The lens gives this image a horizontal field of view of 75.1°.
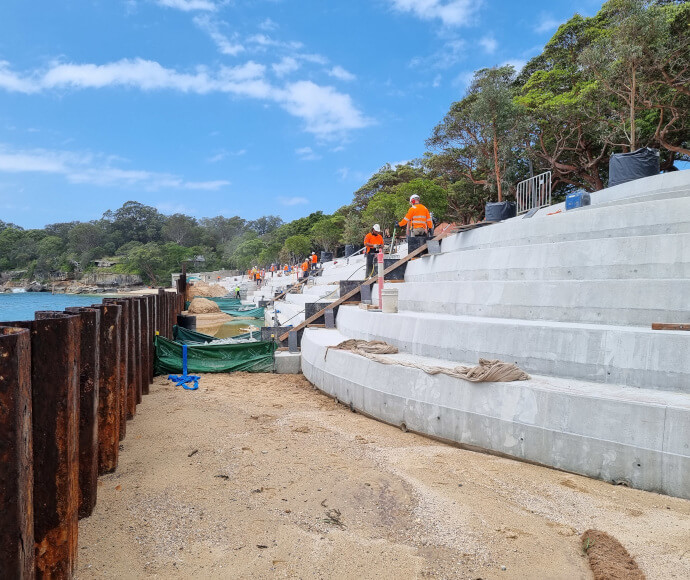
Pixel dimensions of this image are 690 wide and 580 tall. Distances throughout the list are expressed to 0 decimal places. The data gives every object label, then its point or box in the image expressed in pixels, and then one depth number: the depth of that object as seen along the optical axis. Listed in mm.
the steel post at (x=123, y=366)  6105
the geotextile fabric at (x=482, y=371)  5637
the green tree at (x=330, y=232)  52938
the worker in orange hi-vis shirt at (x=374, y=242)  16172
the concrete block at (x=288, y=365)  11125
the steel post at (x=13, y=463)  2502
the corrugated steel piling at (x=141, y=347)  8141
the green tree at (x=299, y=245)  56344
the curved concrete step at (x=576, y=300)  5965
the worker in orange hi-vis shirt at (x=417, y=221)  14008
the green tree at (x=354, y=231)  42438
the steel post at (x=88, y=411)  3996
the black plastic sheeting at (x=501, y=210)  14344
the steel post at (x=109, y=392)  4957
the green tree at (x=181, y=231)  108944
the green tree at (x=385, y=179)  45875
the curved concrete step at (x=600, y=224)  7434
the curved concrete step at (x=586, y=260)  6508
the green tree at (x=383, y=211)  33188
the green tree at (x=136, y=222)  110000
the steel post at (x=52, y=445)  3045
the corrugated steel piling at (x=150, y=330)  9318
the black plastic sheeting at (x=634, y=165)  11122
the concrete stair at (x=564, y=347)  4680
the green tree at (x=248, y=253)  83812
